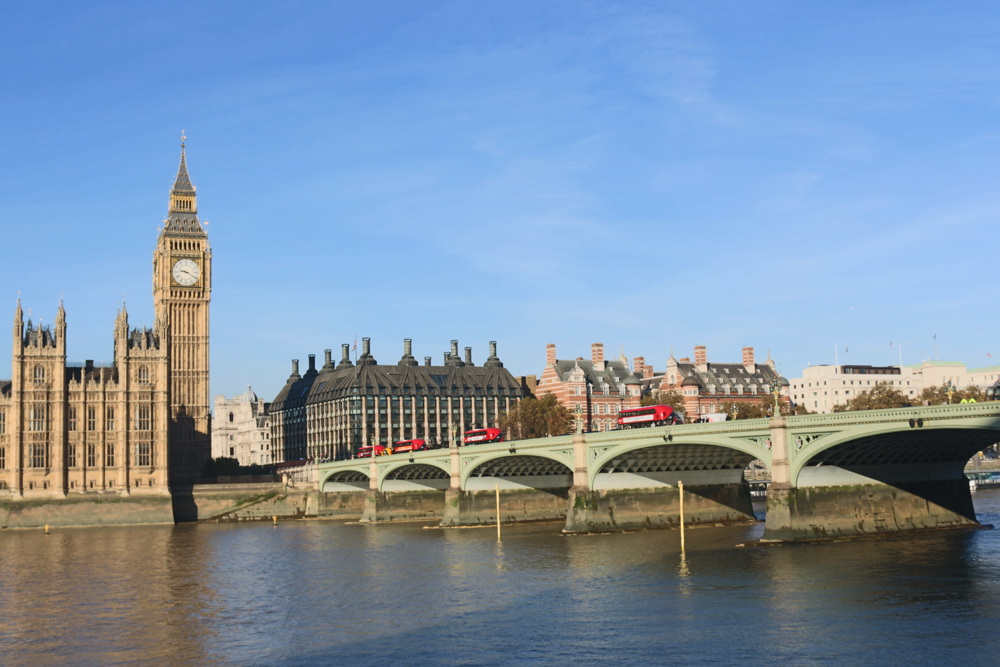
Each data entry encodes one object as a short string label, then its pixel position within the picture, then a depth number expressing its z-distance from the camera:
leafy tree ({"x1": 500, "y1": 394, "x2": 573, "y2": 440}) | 166.12
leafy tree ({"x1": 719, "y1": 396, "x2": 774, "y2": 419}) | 162.75
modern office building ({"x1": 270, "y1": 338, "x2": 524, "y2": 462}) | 190.75
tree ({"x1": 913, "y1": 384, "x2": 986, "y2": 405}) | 156.00
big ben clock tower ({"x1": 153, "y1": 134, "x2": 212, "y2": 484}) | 157.88
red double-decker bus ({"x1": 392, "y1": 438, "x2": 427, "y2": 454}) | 133.38
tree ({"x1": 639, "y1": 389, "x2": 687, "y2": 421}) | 175.12
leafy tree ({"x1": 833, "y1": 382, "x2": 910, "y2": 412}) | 152.25
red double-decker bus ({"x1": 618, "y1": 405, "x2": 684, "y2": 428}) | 96.44
